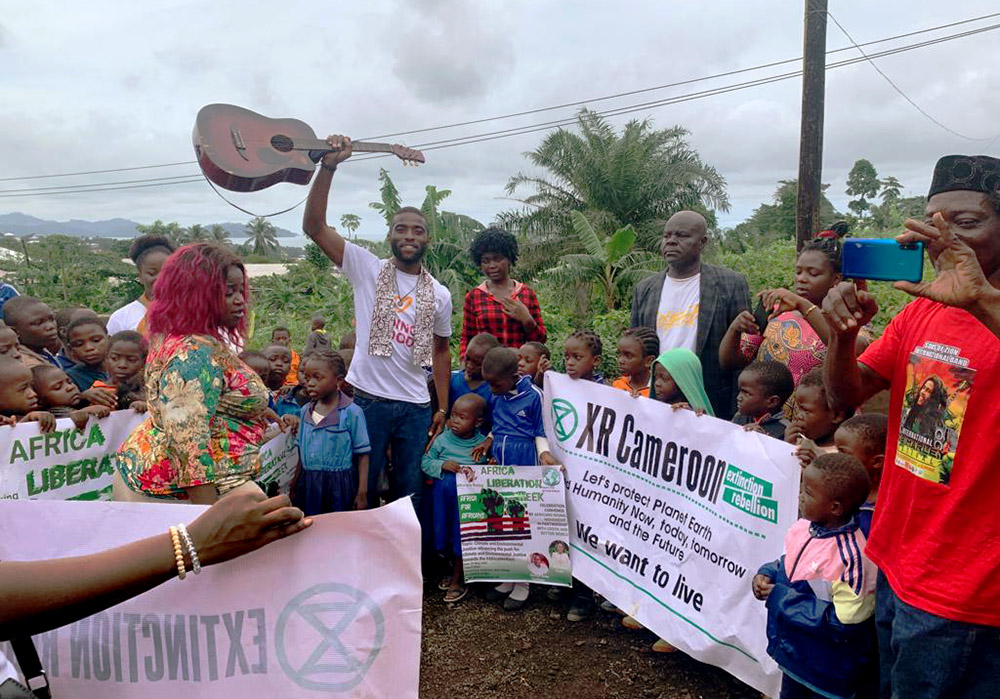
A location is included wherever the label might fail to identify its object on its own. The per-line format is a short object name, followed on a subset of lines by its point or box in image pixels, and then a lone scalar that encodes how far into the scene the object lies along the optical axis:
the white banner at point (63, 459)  3.87
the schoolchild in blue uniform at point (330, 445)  4.45
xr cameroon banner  3.21
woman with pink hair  2.69
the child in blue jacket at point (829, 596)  2.46
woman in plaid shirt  5.16
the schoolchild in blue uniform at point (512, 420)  4.48
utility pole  8.50
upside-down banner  1.90
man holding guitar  4.51
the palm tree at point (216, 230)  54.10
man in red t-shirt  1.81
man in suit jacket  4.39
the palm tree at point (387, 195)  16.47
